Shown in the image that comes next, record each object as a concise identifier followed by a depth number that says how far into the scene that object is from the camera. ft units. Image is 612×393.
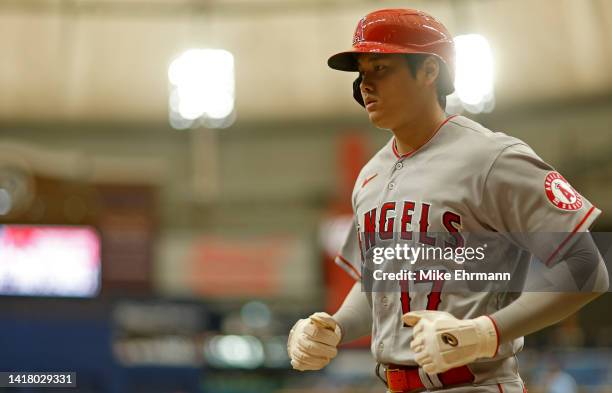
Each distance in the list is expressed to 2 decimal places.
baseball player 14.24
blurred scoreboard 56.03
